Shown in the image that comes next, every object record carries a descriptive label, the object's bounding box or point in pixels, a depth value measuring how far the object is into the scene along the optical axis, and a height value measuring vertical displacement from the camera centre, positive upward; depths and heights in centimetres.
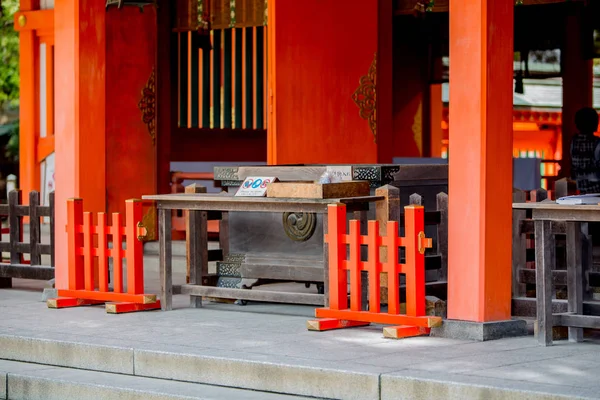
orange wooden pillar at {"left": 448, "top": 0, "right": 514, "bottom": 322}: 987 +6
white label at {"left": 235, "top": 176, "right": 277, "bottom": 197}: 1153 -10
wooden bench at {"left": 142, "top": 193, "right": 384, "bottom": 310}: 1101 -40
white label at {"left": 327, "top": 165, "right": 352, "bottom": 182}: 1191 -1
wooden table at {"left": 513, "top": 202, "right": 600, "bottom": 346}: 936 -53
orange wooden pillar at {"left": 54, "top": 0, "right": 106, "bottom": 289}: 1310 +50
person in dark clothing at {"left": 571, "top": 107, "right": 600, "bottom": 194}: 1324 +13
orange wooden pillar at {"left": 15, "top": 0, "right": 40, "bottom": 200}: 1999 +84
